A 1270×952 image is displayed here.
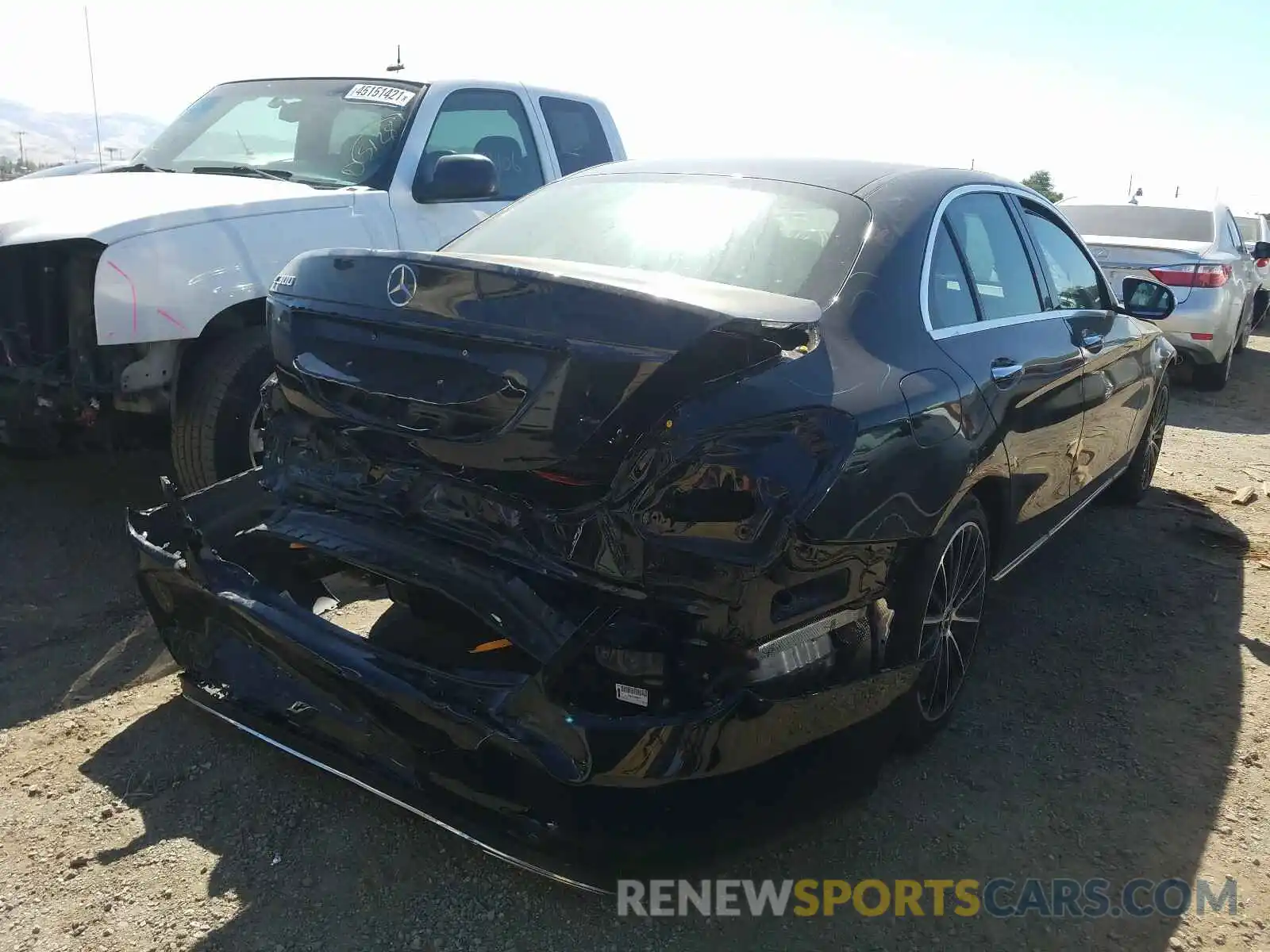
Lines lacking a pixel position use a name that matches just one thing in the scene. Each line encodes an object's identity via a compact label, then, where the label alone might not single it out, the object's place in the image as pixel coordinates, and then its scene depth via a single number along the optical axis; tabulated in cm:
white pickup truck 371
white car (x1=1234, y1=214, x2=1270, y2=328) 1302
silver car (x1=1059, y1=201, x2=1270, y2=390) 851
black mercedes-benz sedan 211
